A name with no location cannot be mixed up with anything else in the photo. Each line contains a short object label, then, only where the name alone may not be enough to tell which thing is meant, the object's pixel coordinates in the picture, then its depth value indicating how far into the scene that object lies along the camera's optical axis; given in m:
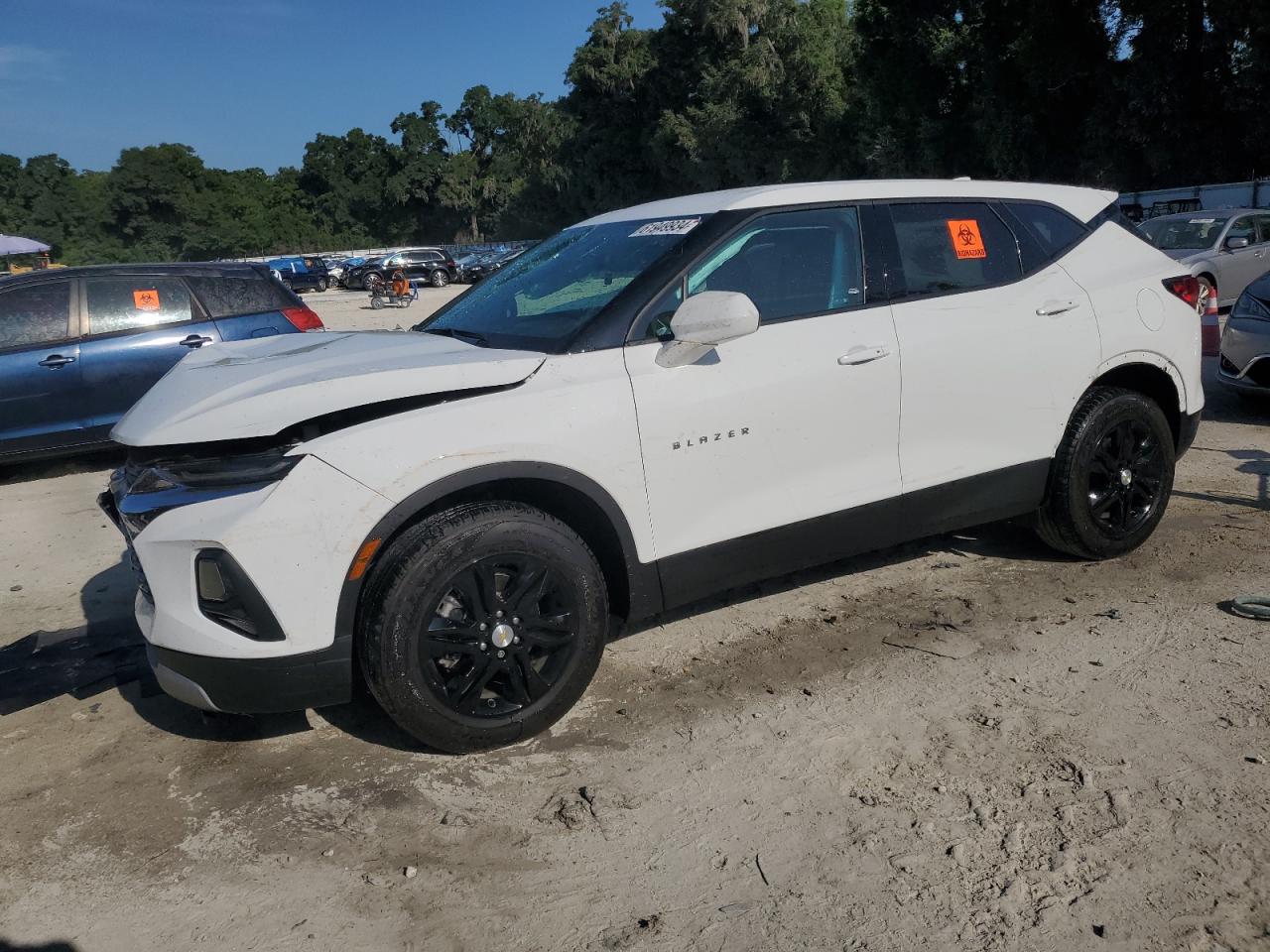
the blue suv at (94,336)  7.54
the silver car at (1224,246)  13.52
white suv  3.05
